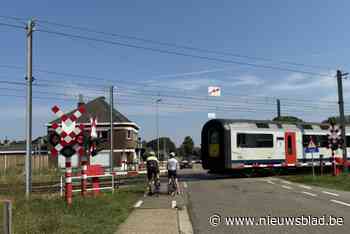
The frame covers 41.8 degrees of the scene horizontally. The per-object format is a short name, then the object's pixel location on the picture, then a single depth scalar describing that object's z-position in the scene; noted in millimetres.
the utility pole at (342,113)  30219
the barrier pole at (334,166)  27031
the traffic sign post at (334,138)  28697
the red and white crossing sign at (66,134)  13352
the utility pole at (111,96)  39275
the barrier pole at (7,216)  4746
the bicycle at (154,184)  16836
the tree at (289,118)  84425
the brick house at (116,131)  57969
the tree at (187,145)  126812
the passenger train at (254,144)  27000
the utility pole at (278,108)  54316
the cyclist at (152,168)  16828
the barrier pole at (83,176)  15267
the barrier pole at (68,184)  12865
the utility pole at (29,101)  15812
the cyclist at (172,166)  17109
